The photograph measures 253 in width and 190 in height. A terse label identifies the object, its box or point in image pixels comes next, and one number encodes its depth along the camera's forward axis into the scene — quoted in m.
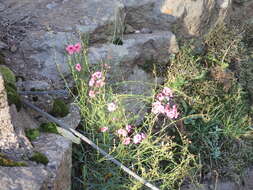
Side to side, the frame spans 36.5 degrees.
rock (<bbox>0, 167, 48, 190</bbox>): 2.27
